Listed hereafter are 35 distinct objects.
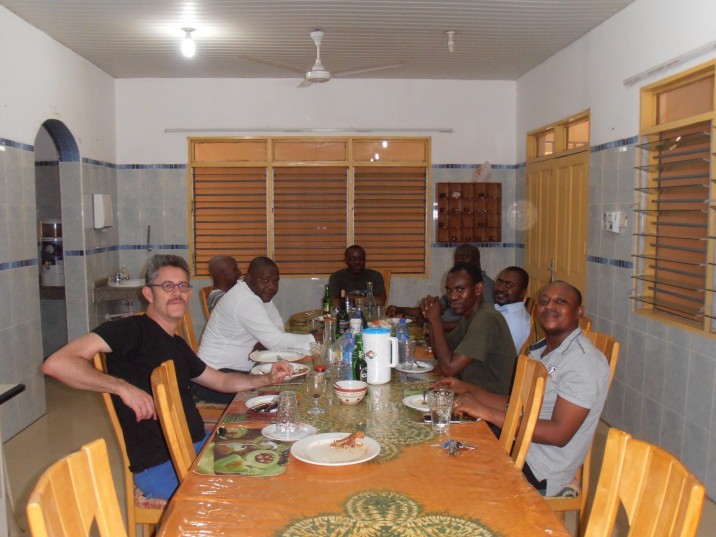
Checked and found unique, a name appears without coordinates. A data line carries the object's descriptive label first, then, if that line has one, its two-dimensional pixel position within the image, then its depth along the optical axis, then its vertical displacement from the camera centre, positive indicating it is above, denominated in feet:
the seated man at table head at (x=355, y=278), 19.24 -1.71
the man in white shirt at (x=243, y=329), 11.85 -2.00
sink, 20.40 -2.01
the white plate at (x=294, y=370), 9.99 -2.34
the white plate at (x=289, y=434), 7.02 -2.31
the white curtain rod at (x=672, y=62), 12.12 +3.18
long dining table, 5.09 -2.36
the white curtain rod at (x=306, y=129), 22.63 +3.15
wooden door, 17.67 +0.00
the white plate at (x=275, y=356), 11.37 -2.38
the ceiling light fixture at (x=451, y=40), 17.01 +4.79
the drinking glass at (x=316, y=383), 8.68 -2.16
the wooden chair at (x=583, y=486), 8.20 -3.47
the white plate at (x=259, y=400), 8.39 -2.33
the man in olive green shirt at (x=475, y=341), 9.70 -1.81
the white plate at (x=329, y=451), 6.29 -2.30
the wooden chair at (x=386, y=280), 20.72 -1.90
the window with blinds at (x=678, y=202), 12.26 +0.40
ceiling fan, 16.71 +3.79
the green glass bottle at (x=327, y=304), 15.24 -1.98
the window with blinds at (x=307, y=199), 22.94 +0.76
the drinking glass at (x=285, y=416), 7.24 -2.17
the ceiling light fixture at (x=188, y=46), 16.39 +4.33
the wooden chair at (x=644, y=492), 4.21 -1.90
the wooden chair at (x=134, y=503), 7.97 -3.44
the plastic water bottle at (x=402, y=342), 10.62 -1.98
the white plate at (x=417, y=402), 8.02 -2.28
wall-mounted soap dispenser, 20.38 +0.30
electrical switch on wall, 15.25 +0.01
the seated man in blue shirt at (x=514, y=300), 13.01 -1.67
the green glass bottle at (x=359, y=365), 9.36 -2.06
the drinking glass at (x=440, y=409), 7.23 -2.07
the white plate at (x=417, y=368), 10.14 -2.30
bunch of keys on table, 6.66 -2.33
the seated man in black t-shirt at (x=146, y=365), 7.52 -1.75
